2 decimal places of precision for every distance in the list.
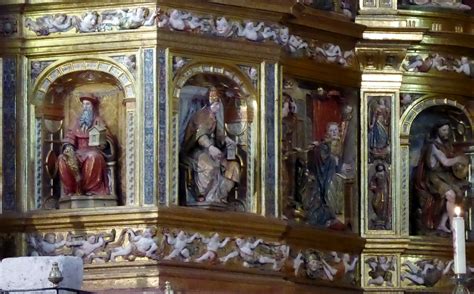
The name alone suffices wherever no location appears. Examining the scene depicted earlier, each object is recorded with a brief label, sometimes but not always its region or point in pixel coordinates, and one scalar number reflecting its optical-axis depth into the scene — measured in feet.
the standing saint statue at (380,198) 87.81
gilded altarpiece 81.05
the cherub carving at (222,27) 82.74
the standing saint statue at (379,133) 87.97
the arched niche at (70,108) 81.70
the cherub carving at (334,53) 86.79
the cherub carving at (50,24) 82.38
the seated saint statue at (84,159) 81.82
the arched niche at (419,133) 88.12
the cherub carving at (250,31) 83.25
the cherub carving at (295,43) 85.15
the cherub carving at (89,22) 82.07
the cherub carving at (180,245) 80.64
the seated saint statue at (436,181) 88.48
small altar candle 58.59
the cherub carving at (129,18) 81.41
